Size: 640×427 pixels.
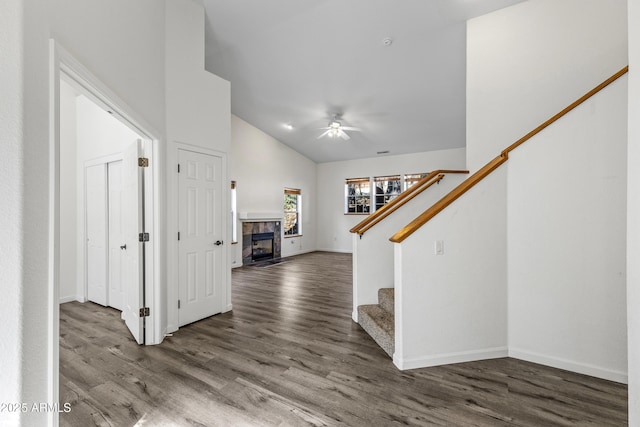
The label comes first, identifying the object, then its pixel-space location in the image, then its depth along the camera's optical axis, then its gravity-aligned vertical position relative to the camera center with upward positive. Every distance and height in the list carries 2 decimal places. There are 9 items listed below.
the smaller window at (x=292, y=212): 8.23 +0.02
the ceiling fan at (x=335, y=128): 5.73 +1.73
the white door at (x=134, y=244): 2.72 -0.31
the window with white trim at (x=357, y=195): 8.59 +0.54
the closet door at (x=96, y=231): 3.71 -0.24
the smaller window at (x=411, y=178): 7.86 +0.97
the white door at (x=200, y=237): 3.08 -0.27
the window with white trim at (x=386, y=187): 8.19 +0.73
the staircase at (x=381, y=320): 2.47 -1.06
